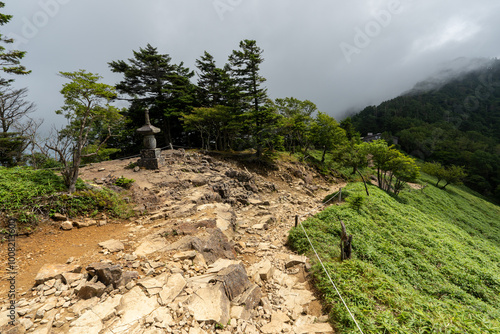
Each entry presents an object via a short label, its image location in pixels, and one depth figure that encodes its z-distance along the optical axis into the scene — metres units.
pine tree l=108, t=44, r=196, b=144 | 22.41
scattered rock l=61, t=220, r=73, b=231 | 6.22
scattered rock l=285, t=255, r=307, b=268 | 6.71
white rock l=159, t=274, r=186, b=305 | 3.92
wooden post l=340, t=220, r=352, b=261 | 6.61
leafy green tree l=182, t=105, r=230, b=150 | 19.25
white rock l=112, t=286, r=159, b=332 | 3.30
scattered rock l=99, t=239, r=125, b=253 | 5.43
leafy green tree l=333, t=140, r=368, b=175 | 23.86
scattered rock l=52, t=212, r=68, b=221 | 6.37
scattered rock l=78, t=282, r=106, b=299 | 3.77
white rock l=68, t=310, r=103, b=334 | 3.10
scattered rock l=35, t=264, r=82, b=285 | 4.01
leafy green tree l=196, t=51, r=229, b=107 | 24.20
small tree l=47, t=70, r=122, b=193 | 7.43
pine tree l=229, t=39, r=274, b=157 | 18.31
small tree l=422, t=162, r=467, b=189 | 31.08
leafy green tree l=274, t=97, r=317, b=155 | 26.98
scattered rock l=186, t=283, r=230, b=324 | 3.81
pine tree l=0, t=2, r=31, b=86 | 11.95
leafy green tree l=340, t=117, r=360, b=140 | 42.78
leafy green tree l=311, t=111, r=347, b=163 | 26.72
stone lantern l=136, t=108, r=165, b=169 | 12.71
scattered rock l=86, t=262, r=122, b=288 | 4.01
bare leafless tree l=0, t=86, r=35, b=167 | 13.91
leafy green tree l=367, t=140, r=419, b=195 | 21.43
